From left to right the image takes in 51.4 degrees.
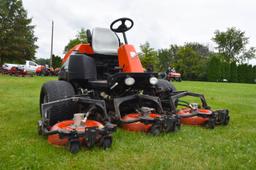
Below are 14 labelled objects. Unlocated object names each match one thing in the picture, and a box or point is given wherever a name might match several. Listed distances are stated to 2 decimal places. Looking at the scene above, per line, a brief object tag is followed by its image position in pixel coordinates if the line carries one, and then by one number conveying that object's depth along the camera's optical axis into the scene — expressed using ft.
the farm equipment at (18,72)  74.49
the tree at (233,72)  116.16
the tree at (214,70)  117.50
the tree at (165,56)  223.98
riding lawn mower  9.40
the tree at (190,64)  148.66
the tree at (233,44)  180.55
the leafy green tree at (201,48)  184.61
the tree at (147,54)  134.33
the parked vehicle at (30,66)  89.77
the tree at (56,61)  107.16
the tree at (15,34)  117.19
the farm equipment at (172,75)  81.11
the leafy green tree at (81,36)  114.89
